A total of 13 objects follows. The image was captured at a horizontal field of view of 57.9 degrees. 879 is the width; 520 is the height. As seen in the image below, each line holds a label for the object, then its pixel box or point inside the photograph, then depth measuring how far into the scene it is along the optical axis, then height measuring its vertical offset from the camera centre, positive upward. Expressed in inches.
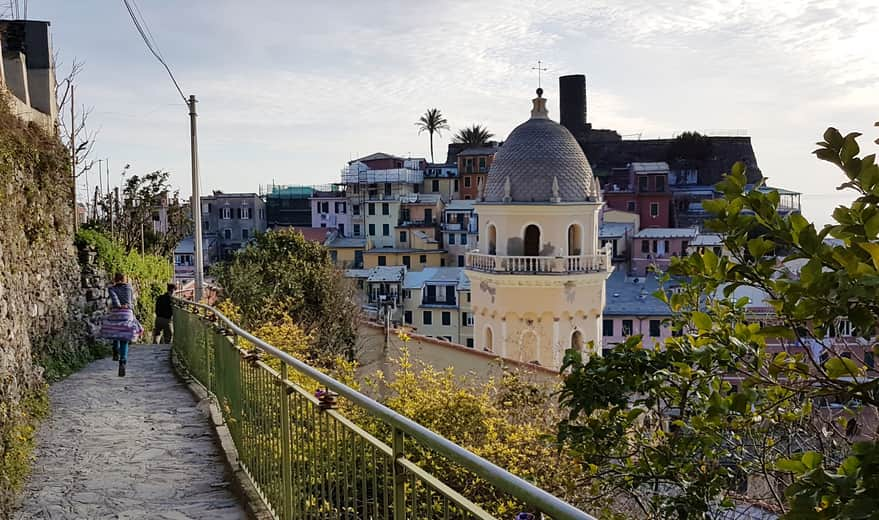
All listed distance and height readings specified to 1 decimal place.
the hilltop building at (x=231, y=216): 2888.8 +137.2
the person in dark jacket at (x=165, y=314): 613.3 -46.6
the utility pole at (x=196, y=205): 684.1 +42.7
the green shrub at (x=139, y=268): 673.0 -13.0
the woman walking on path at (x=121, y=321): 457.5 -38.6
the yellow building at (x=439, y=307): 2156.7 -154.7
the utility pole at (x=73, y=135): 711.1 +112.0
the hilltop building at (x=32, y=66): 593.0 +149.7
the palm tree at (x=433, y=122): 3496.6 +567.3
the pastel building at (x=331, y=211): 2829.7 +146.8
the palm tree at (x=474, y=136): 3301.7 +476.8
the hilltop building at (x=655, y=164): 2652.6 +311.4
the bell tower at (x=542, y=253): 1065.5 -5.6
